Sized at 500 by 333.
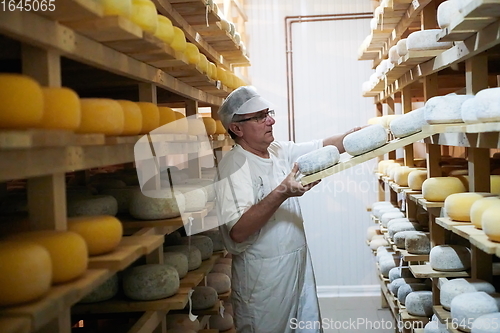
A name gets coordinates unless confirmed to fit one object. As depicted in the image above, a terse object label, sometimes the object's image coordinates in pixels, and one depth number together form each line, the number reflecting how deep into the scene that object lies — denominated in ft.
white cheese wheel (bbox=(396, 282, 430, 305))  11.23
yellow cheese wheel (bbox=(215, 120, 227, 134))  12.33
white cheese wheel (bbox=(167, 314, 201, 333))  9.28
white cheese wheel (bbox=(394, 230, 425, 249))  10.72
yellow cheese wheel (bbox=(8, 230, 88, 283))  4.56
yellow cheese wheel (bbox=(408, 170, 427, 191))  10.24
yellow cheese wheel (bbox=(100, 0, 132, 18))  5.17
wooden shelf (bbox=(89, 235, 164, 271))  5.32
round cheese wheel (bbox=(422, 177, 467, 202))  8.66
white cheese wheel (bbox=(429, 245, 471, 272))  8.63
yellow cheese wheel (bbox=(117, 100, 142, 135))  6.40
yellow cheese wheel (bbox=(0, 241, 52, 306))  4.00
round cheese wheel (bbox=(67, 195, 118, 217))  6.91
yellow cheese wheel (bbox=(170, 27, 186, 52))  7.93
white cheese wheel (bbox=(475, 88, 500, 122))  5.91
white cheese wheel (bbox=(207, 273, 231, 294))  11.44
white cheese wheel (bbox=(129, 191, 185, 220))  7.73
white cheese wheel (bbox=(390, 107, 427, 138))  8.12
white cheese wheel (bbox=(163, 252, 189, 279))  8.77
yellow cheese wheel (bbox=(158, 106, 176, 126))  8.02
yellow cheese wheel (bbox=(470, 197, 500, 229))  6.56
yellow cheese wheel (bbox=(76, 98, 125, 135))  5.41
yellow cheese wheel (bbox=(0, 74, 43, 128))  3.88
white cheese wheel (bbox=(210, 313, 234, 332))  11.61
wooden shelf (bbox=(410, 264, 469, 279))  8.56
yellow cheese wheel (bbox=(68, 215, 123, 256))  5.40
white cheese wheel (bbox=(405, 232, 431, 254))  10.20
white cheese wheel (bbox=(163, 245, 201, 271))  9.64
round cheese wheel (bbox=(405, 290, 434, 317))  10.36
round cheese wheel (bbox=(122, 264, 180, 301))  7.50
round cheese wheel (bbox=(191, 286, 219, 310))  10.30
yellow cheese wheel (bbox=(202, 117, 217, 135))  10.95
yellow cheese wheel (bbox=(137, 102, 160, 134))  7.13
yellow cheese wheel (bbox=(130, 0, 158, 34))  6.23
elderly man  9.06
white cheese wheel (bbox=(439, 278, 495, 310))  7.48
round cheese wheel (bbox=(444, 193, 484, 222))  7.33
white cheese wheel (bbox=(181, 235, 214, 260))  10.36
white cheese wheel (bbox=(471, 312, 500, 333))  6.15
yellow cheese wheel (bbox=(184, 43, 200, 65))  8.85
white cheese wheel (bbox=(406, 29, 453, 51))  8.83
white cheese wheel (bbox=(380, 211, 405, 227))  12.80
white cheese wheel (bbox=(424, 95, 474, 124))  7.49
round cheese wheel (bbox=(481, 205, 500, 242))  5.77
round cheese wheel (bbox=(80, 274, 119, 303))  7.32
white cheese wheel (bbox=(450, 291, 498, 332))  6.79
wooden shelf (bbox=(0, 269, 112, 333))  3.92
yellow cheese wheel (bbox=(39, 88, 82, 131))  4.54
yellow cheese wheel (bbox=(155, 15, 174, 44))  7.17
